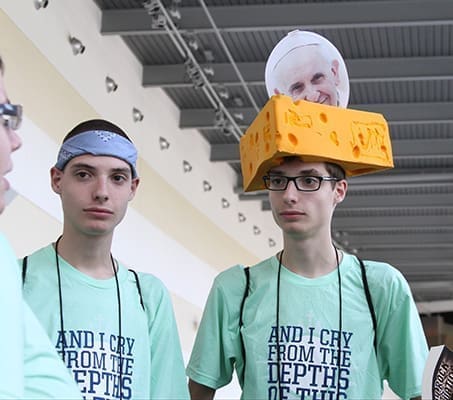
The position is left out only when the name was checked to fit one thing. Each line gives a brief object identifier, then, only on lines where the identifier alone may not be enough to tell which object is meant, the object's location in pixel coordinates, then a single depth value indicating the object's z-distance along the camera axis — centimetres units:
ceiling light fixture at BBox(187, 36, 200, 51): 835
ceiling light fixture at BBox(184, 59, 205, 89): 886
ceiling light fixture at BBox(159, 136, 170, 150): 1012
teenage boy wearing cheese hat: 357
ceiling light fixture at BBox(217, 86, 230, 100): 975
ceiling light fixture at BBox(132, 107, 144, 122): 915
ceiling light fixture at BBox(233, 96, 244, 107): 1042
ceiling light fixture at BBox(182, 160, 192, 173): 1107
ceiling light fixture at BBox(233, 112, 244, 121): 1053
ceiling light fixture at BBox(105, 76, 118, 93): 836
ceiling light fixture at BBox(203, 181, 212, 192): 1197
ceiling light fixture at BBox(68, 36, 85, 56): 747
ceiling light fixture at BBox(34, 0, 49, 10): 678
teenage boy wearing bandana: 330
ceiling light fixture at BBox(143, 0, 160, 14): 748
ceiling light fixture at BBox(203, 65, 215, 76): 910
